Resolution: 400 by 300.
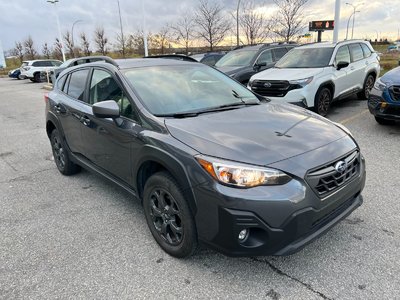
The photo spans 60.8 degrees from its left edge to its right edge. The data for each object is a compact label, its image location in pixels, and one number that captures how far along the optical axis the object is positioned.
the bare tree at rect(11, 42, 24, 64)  56.09
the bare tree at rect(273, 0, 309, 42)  24.83
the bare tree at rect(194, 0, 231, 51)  29.25
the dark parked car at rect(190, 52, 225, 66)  14.84
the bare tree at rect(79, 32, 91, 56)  47.69
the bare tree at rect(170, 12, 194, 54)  31.72
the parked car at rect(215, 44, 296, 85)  9.87
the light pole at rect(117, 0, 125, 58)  39.19
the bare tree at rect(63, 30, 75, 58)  47.59
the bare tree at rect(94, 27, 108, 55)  45.25
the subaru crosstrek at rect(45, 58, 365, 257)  2.35
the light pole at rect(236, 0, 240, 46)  27.09
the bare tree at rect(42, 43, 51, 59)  53.72
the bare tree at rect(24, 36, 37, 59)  54.56
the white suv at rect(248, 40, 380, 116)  7.26
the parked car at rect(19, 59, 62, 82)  26.86
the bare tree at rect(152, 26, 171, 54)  36.78
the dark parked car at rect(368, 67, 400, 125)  5.80
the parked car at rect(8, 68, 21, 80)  31.61
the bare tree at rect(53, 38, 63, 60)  47.34
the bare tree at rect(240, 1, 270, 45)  28.75
